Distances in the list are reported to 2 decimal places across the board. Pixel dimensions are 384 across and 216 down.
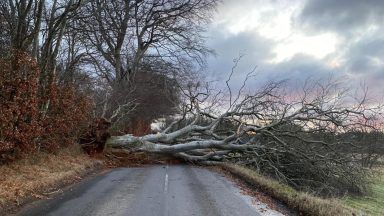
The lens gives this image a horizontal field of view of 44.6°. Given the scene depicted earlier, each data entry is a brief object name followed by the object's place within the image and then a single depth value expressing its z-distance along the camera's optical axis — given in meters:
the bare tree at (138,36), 36.91
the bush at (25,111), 13.91
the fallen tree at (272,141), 20.06
